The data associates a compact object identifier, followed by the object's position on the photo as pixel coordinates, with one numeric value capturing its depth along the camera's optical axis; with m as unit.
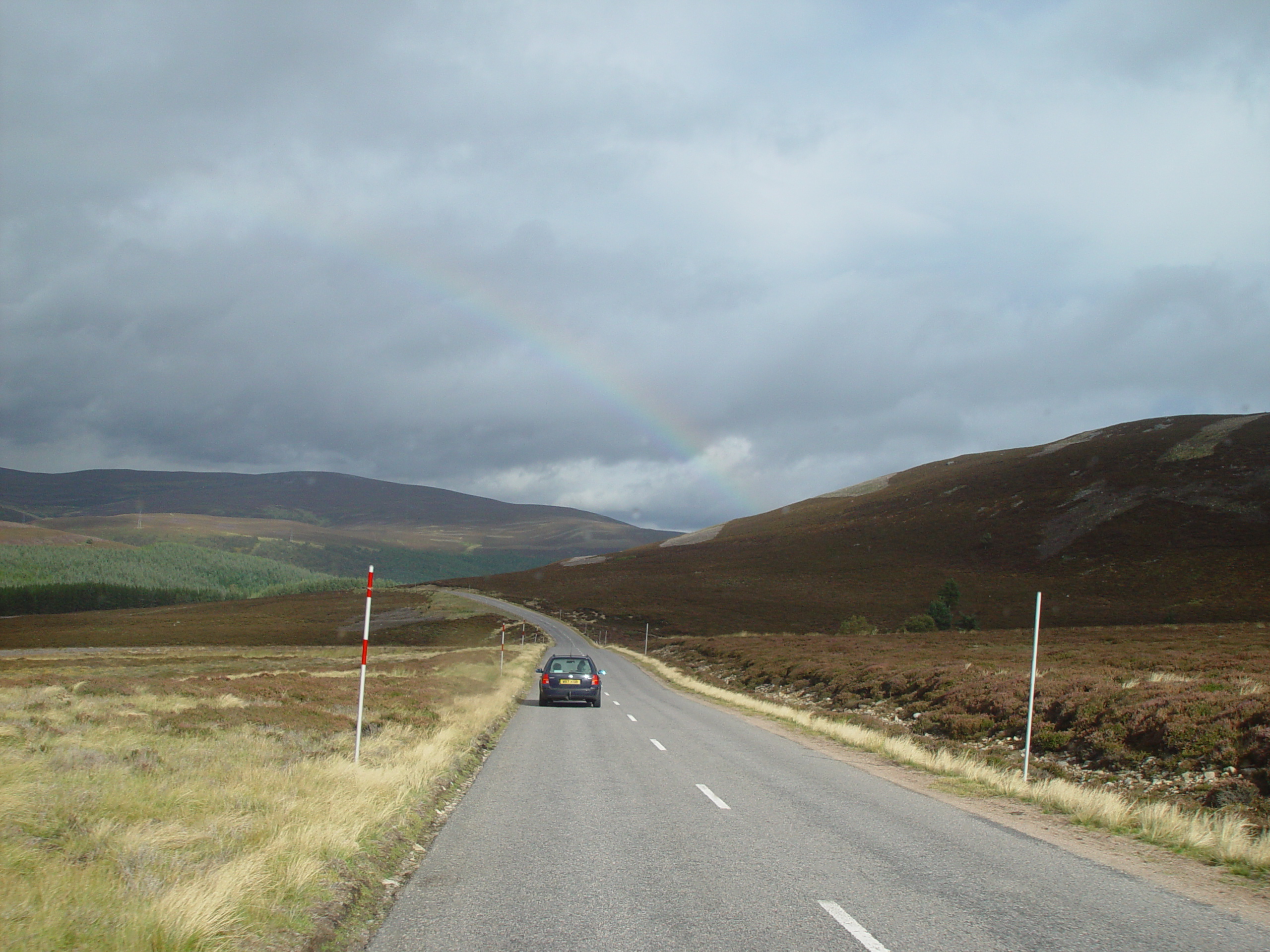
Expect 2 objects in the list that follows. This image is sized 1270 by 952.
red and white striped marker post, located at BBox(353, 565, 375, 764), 10.94
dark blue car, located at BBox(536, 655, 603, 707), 26.17
